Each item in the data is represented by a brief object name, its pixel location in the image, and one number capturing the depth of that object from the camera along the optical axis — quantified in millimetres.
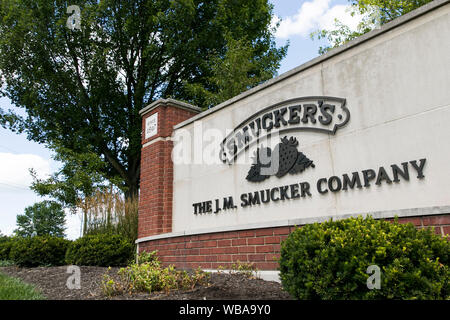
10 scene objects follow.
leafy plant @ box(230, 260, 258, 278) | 5347
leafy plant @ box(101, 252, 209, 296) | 4555
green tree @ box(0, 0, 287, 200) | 16031
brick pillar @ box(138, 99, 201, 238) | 8008
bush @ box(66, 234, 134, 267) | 8003
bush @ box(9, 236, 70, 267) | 9211
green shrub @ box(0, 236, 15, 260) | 11727
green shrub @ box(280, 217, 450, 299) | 2826
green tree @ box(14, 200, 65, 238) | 62531
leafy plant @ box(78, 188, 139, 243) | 9484
